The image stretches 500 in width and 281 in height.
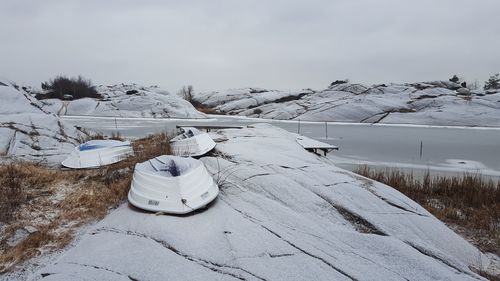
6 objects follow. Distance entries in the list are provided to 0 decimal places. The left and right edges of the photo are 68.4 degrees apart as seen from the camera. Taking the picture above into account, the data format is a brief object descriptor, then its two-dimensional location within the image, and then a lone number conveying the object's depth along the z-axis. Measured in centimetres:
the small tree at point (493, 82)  4219
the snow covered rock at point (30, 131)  728
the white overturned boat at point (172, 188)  374
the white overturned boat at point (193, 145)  651
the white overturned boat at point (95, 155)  630
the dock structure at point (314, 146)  974
